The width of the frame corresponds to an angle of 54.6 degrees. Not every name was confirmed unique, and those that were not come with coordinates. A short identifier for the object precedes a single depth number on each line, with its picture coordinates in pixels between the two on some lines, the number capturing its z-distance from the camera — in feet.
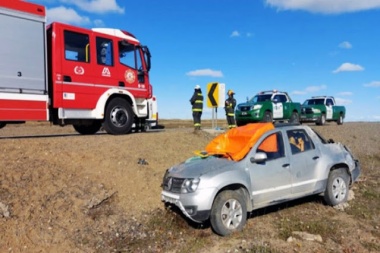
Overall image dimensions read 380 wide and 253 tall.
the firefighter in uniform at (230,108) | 53.29
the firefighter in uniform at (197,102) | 47.56
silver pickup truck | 19.72
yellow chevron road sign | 48.37
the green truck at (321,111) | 72.69
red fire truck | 30.14
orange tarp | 21.98
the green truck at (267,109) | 58.65
